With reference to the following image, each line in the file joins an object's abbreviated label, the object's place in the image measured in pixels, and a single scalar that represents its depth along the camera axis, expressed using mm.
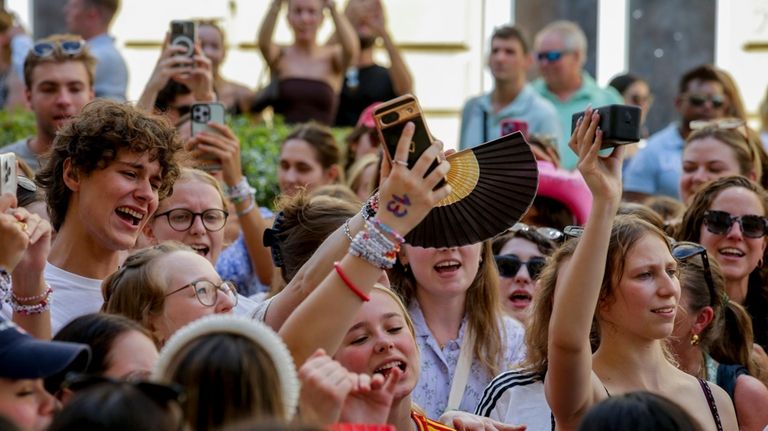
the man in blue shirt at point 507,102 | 18875
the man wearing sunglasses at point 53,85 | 14562
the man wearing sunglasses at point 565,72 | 20609
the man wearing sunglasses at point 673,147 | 18375
